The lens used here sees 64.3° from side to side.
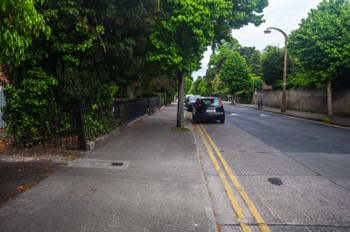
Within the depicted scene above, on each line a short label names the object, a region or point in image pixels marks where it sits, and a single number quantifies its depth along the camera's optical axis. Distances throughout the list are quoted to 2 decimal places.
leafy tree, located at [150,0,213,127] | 10.81
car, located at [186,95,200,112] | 29.14
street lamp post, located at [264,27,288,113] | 27.31
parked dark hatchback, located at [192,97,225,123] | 17.34
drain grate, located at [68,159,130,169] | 6.53
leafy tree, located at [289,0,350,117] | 17.75
